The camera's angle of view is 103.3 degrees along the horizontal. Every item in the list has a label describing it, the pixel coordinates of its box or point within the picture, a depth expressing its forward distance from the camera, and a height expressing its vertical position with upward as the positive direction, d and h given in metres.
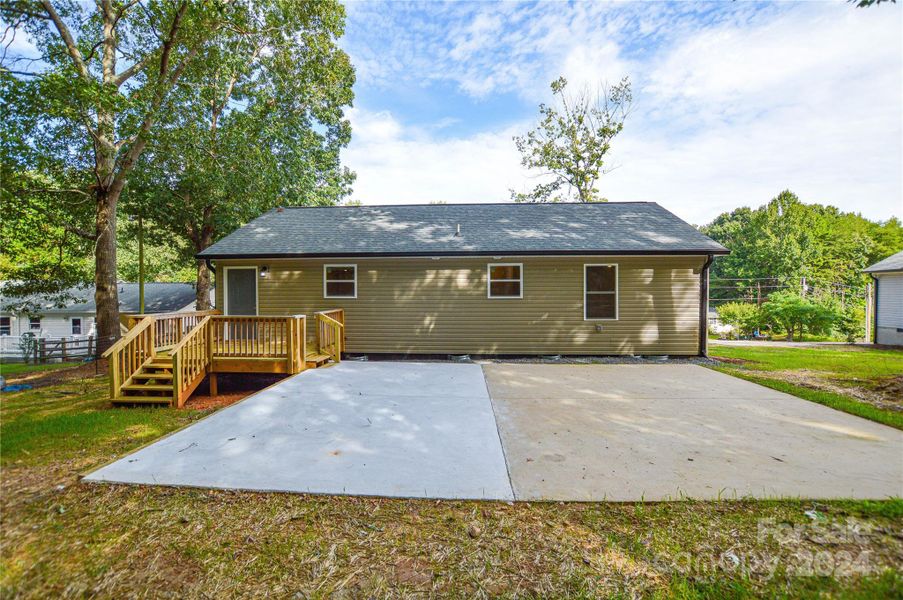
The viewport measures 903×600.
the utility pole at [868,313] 14.23 -1.02
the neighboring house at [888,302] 12.18 -0.47
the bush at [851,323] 16.47 -1.65
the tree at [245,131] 9.01 +4.76
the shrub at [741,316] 17.17 -1.40
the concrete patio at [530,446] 2.65 -1.48
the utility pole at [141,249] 11.94 +1.44
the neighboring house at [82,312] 17.92 -1.08
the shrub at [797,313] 15.53 -1.10
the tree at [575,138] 20.77 +9.37
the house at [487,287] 8.70 +0.06
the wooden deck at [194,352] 5.01 -0.99
